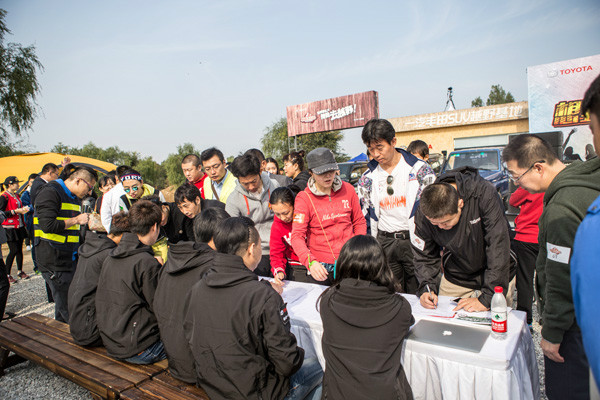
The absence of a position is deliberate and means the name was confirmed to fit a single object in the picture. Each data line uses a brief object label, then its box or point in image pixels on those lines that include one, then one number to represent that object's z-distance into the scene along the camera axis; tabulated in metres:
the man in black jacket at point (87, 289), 2.64
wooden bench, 2.29
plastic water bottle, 1.75
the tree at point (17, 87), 13.62
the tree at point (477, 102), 44.38
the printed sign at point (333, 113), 19.50
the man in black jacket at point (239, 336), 1.70
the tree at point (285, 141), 28.61
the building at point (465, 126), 18.78
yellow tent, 11.91
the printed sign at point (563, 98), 11.79
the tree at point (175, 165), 30.84
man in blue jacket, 0.68
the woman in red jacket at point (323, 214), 2.83
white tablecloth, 1.59
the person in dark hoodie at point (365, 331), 1.59
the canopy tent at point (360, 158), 15.45
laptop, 1.73
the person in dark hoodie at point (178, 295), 2.13
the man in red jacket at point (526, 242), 3.35
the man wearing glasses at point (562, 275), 1.46
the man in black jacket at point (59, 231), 3.78
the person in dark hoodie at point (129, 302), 2.40
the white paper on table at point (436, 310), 2.12
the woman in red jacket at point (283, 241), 3.05
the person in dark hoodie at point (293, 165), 5.23
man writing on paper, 2.12
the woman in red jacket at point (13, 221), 6.52
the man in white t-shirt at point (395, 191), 2.94
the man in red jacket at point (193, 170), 4.26
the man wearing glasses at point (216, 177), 3.95
